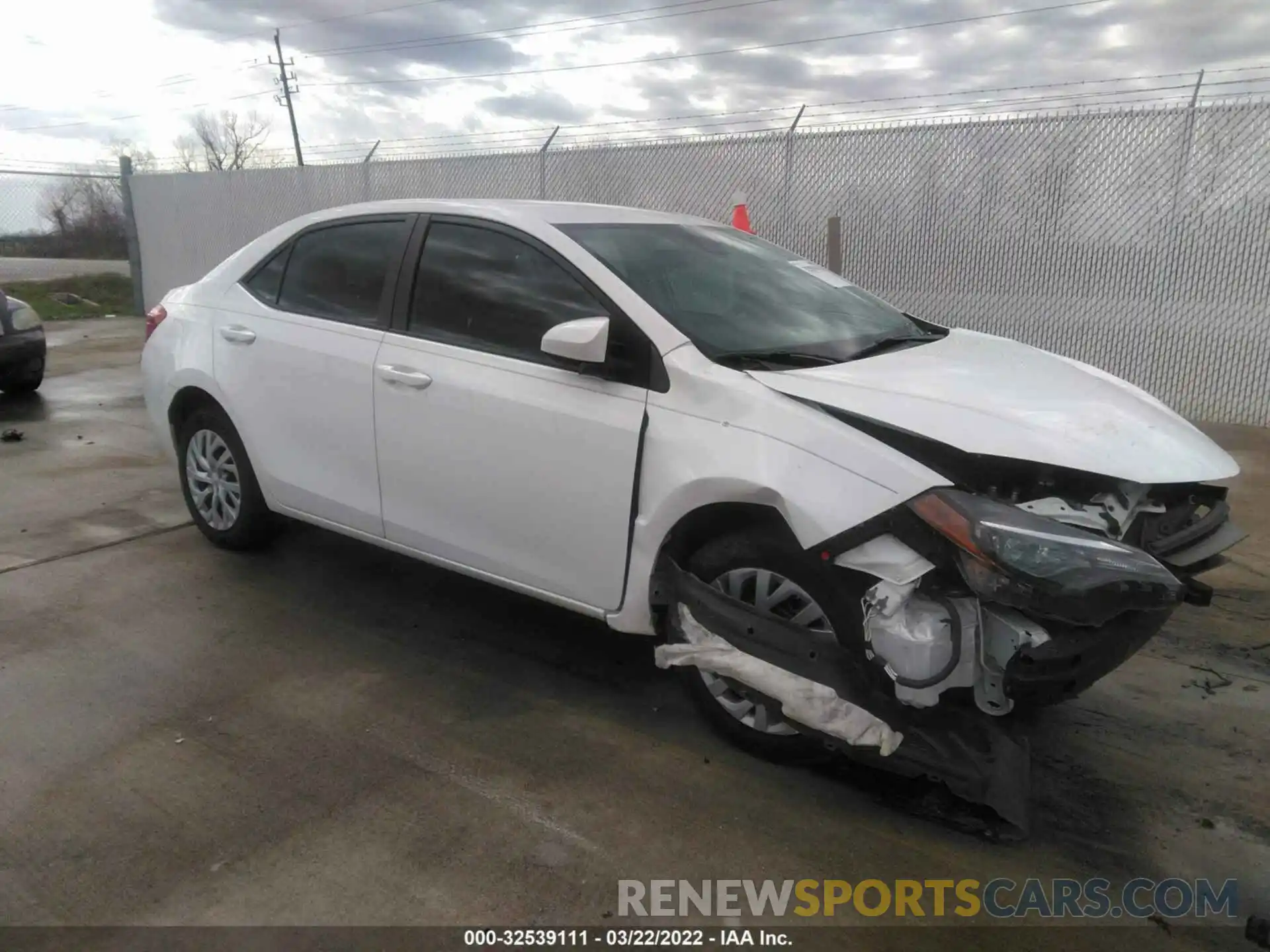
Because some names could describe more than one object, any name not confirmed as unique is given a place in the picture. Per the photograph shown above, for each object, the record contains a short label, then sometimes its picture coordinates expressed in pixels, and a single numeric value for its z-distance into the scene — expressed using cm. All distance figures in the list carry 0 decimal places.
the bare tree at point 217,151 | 4110
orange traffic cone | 793
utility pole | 4259
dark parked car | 908
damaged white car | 281
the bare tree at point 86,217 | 2328
